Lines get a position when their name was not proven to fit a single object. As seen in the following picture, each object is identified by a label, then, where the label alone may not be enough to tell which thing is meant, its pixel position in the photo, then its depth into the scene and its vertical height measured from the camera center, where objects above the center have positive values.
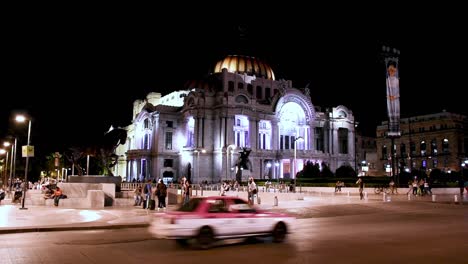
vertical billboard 49.41 +9.61
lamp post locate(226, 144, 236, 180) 77.06 +5.35
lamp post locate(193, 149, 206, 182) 77.25 +4.68
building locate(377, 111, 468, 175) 99.69 +9.89
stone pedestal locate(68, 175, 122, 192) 37.75 +0.43
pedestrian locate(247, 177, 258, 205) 32.19 -0.40
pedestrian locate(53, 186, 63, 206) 31.36 -0.76
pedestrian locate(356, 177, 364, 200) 39.91 -0.10
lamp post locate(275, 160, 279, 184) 85.16 +3.12
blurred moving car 12.79 -1.08
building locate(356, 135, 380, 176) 115.65 +9.35
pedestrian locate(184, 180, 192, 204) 30.36 -0.34
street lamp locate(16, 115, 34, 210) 27.89 +2.16
